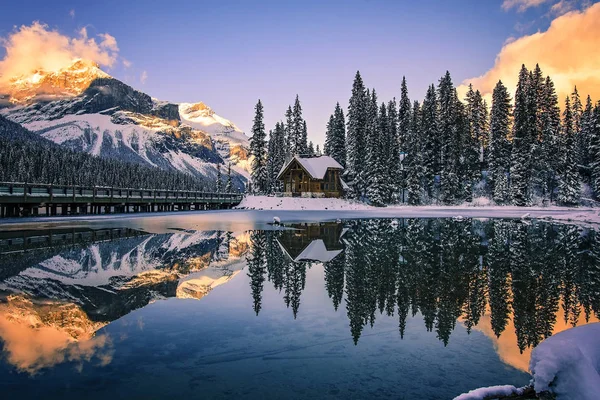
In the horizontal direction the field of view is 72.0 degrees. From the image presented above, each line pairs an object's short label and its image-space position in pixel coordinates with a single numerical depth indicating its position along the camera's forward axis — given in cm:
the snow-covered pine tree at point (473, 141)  7075
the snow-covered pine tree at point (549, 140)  6400
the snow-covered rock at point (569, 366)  408
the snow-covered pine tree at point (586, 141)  7027
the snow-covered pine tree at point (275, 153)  8375
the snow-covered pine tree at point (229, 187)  7921
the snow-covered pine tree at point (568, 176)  6116
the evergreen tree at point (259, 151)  7219
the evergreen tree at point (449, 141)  6681
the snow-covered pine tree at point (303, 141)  7486
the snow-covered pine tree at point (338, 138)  7569
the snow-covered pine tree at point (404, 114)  7875
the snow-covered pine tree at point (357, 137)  6925
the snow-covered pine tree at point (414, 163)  6750
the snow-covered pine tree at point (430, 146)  7062
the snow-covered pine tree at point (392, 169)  6894
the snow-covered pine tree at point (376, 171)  6391
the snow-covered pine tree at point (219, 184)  8746
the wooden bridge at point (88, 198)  3325
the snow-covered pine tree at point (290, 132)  7544
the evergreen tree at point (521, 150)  6284
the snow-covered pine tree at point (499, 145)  6475
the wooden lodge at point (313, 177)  6725
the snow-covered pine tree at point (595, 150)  6159
